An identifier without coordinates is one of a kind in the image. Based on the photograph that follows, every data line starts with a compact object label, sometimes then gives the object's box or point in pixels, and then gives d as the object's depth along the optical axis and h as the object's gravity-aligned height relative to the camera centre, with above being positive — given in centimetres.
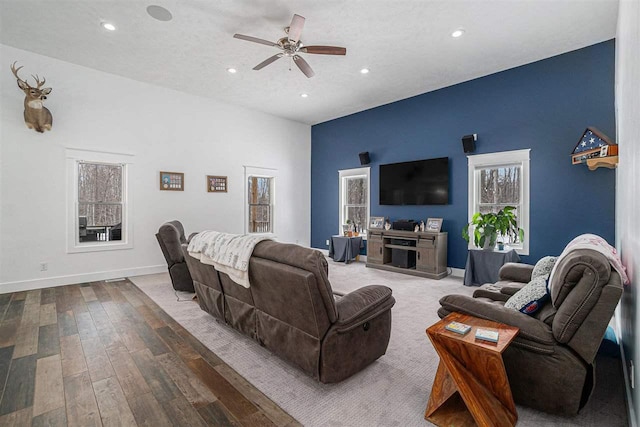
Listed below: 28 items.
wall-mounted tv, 568 +59
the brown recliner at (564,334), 161 -69
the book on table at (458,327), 172 -68
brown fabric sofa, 193 -73
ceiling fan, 329 +201
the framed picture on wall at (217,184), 645 +59
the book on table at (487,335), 162 -68
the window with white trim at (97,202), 492 +15
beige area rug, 180 -124
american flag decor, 346 +82
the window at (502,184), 476 +48
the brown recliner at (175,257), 432 -68
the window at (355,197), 723 +36
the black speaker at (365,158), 691 +124
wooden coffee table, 160 -96
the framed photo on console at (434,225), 556 -25
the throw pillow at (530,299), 197 -59
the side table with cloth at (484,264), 458 -82
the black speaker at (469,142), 521 +122
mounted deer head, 430 +153
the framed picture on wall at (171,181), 581 +58
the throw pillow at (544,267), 273 -51
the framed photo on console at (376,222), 659 -23
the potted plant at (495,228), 462 -24
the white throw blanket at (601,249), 175 -23
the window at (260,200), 714 +28
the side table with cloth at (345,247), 682 -83
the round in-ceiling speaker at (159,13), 345 +233
